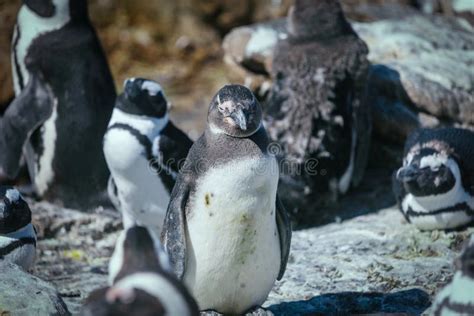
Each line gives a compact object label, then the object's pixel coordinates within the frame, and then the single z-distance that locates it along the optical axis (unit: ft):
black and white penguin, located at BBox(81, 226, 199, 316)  21.93
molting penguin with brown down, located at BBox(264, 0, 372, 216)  46.60
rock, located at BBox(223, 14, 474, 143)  51.93
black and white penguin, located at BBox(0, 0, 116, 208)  49.37
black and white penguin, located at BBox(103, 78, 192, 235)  42.47
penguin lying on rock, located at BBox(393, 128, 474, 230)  40.88
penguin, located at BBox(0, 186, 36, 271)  36.83
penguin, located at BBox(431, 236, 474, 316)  24.32
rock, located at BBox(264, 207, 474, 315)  34.17
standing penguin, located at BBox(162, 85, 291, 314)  29.91
